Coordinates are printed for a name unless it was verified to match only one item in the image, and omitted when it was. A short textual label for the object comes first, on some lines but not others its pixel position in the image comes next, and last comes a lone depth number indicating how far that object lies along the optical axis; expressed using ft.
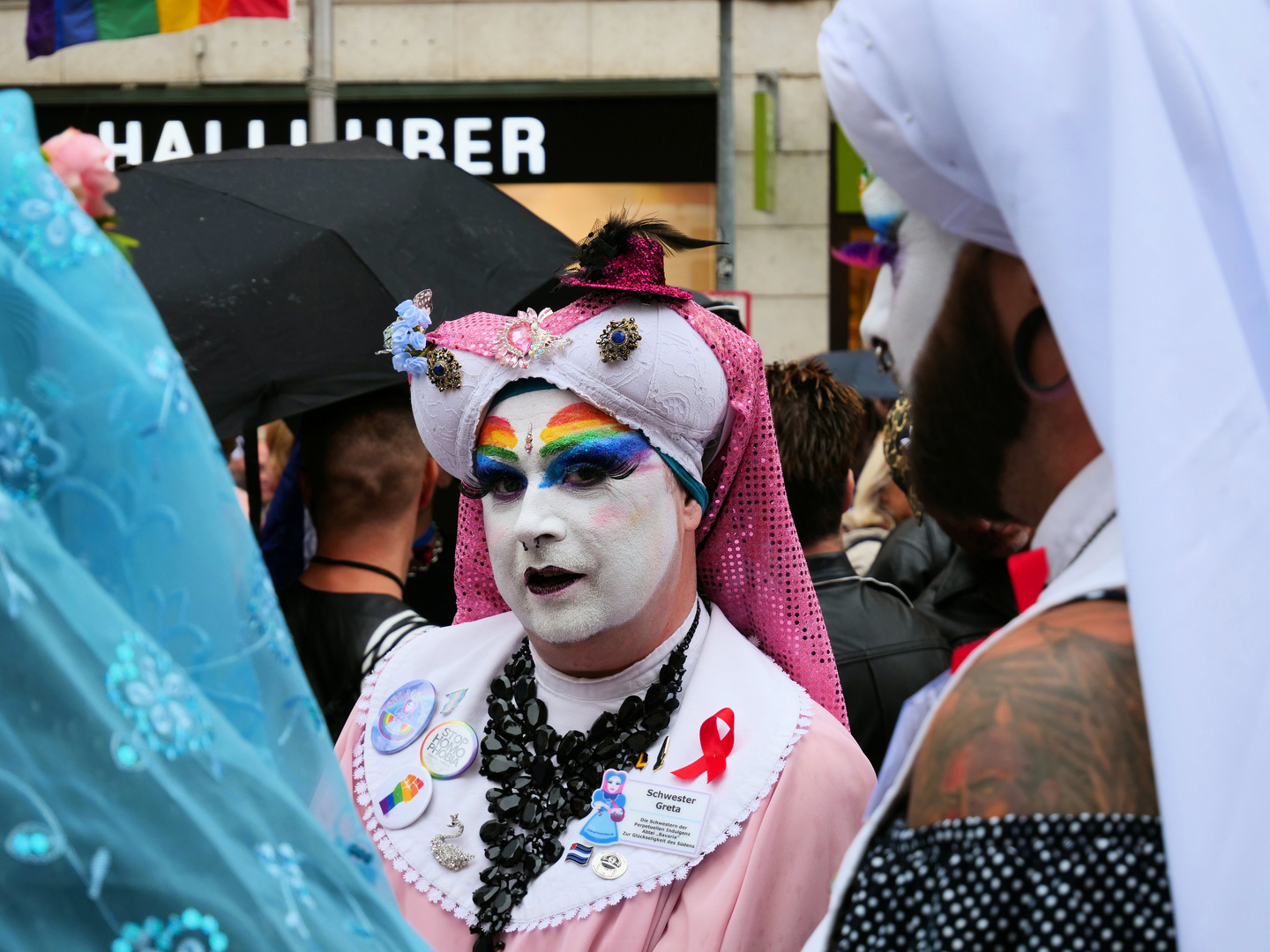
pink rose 4.04
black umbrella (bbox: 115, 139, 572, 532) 10.87
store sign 37.29
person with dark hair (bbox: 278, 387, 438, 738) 10.02
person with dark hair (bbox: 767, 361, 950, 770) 10.64
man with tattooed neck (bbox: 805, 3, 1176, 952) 3.55
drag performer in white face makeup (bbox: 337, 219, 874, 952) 7.11
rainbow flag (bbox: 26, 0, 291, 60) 23.72
